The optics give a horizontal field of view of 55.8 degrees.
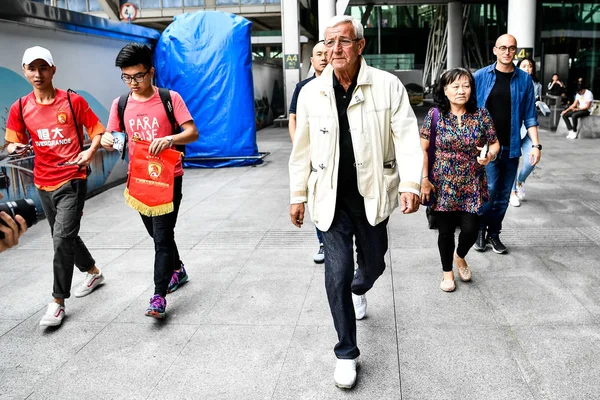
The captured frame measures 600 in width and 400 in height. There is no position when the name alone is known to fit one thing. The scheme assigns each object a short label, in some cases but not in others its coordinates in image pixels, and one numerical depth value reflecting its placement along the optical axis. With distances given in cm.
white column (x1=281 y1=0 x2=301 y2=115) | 2123
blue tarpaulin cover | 1071
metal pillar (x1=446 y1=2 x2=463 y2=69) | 3206
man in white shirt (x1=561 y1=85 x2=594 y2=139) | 1427
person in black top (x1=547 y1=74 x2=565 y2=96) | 1897
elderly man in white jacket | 292
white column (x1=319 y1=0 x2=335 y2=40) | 2128
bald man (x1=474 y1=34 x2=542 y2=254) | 480
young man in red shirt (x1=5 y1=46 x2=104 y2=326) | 403
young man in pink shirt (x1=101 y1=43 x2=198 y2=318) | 384
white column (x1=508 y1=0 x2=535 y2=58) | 1747
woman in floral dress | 412
